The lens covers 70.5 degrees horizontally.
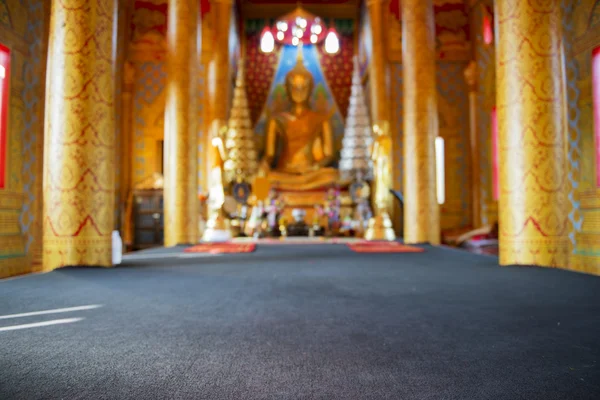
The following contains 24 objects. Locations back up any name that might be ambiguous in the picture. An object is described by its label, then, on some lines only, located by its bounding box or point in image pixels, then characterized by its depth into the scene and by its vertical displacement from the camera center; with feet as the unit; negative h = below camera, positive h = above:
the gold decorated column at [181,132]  27.89 +5.49
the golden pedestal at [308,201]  42.86 +1.15
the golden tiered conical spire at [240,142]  42.01 +7.12
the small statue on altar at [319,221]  40.16 -0.81
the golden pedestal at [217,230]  31.22 -1.26
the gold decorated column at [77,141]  13.76 +2.41
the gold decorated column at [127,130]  41.98 +8.41
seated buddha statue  49.42 +9.38
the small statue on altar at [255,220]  38.14 -0.64
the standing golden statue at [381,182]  33.01 +2.44
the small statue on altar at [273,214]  38.32 -0.11
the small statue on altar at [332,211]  39.99 +0.14
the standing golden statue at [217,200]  31.42 +0.99
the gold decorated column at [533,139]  14.20 +2.49
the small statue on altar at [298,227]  40.27 -1.35
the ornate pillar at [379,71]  41.91 +14.08
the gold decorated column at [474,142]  40.49 +6.70
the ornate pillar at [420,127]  27.35 +5.53
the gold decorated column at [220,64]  42.78 +15.19
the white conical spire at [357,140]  42.92 +7.39
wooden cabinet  39.24 -0.46
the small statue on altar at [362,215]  38.81 -0.26
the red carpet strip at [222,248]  21.97 -1.95
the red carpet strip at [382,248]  21.65 -1.96
